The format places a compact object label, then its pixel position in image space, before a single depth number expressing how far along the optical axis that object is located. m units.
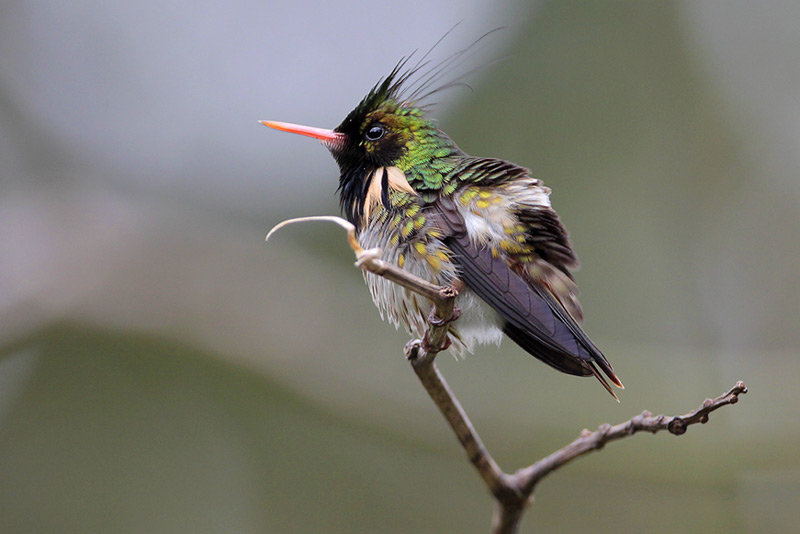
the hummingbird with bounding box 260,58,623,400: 1.97
